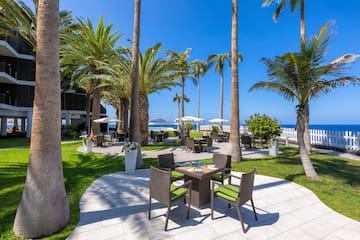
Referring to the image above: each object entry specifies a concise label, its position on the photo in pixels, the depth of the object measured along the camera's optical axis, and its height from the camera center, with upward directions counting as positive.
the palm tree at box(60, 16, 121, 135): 13.16 +5.78
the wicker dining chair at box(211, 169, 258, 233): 3.13 -1.32
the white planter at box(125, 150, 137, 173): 6.69 -1.41
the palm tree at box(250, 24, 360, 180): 5.56 +1.75
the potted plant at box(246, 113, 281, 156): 11.02 -0.04
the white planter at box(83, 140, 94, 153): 10.38 -1.35
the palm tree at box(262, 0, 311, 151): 10.45 +6.93
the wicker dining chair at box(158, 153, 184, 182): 5.11 -1.11
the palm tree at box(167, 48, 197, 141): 16.74 +7.76
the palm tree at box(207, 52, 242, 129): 27.03 +9.91
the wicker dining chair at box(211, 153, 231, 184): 4.66 -1.12
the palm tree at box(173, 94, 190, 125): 42.07 +6.69
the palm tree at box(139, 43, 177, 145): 12.56 +3.53
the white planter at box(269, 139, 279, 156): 10.07 -1.23
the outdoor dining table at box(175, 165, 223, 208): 3.90 -1.35
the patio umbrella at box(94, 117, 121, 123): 14.34 +0.29
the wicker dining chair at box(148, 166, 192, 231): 3.19 -1.23
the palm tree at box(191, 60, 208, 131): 27.25 +8.85
